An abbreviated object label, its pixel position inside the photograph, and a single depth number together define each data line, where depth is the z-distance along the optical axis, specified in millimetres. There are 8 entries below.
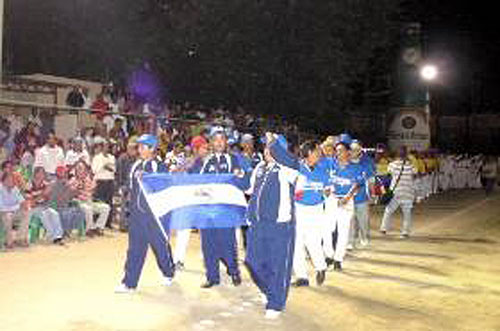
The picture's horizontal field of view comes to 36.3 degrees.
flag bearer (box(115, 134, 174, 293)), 9586
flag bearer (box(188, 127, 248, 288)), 10273
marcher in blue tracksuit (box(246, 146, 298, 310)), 8781
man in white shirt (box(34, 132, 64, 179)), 15500
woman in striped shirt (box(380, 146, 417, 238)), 16703
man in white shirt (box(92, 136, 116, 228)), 16188
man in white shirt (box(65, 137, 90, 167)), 15773
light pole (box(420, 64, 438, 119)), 29106
